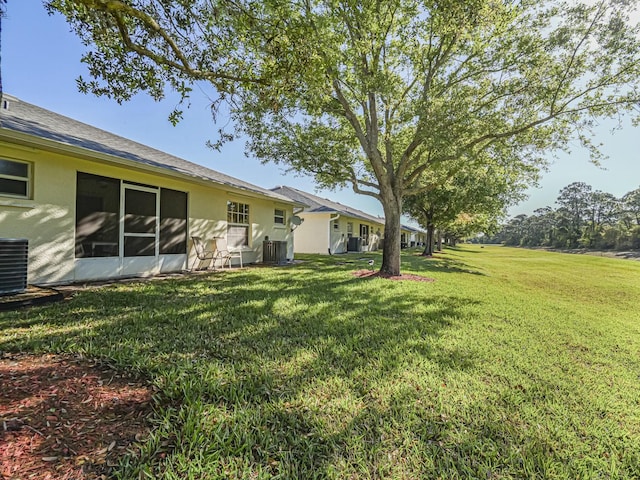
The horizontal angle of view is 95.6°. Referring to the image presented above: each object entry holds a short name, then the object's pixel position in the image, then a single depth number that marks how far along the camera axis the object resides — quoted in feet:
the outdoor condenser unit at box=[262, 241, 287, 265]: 39.14
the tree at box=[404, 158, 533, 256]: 35.60
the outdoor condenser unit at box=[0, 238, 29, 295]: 14.58
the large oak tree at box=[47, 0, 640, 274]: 16.58
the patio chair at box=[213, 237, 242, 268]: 32.76
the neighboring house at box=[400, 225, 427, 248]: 136.13
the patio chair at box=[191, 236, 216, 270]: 30.04
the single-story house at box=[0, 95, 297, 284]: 17.66
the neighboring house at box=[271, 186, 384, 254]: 60.85
